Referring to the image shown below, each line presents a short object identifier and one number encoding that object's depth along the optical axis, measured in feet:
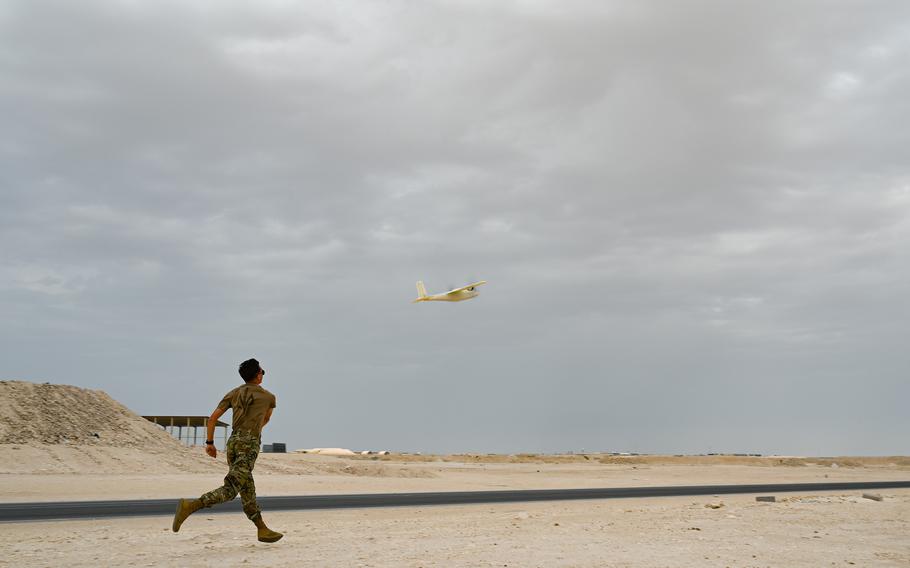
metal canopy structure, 246.27
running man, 37.17
